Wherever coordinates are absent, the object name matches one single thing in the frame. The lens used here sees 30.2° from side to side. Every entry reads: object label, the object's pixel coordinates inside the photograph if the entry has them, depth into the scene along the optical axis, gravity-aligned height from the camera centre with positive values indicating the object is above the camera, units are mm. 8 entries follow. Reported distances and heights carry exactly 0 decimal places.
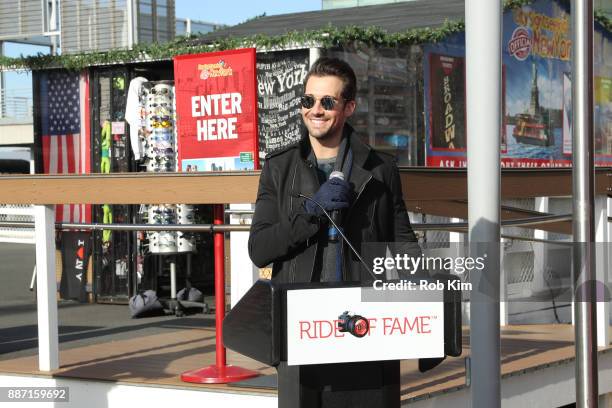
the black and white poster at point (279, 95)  10102 +909
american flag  11516 +758
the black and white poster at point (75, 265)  11305 -655
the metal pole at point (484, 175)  3336 +54
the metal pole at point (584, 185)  3836 +21
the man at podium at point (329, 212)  3131 -51
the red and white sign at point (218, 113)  8164 +621
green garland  9977 +1420
